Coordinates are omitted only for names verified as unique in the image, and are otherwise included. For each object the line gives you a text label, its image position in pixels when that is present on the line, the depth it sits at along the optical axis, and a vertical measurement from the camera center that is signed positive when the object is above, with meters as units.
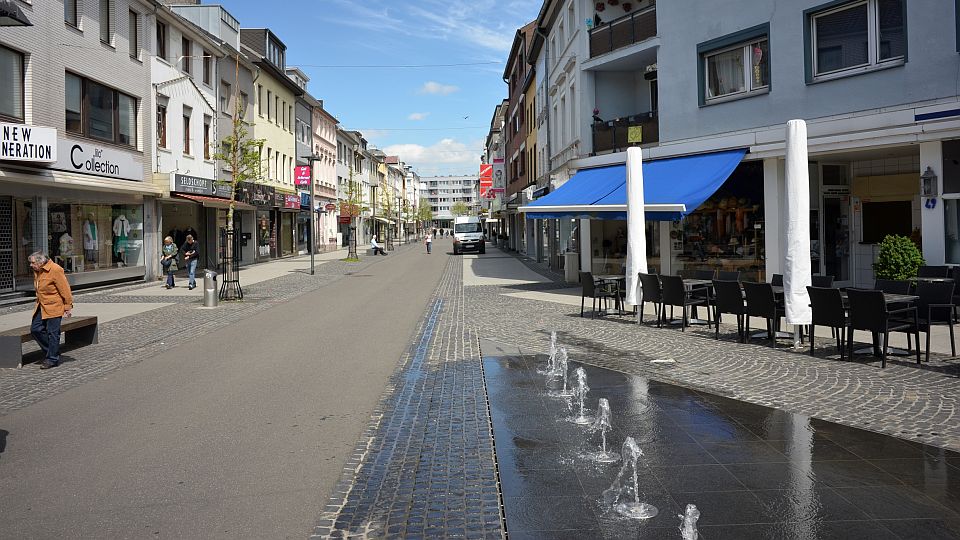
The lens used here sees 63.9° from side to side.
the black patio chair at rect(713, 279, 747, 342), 11.38 -0.66
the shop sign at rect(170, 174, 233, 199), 26.41 +2.93
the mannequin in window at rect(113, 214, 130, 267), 23.92 +0.92
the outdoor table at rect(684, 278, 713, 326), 13.71 -0.50
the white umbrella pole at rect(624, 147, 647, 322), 14.08 +0.58
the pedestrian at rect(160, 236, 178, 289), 25.25 +0.41
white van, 51.72 +1.68
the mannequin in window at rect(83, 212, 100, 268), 22.22 +0.78
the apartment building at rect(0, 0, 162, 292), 18.28 +3.27
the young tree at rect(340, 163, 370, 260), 42.74 +3.68
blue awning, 15.95 +1.54
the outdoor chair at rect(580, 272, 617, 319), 15.18 -0.64
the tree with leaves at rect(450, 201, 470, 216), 172.38 +11.72
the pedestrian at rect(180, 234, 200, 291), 23.89 +0.25
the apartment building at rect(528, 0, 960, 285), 13.71 +2.88
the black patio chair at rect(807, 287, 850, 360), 9.78 -0.71
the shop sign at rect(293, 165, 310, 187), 41.56 +4.80
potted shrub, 13.10 -0.11
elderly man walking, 10.16 -0.48
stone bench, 10.23 -1.02
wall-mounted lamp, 13.44 +1.19
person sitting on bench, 50.25 +0.95
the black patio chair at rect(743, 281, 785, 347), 10.90 -0.70
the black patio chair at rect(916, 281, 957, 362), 10.33 -0.67
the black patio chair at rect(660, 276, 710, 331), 12.88 -0.65
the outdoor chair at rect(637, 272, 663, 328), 13.48 -0.59
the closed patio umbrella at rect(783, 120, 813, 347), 10.52 +0.12
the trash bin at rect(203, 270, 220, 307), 18.42 -0.61
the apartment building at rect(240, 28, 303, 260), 39.06 +6.64
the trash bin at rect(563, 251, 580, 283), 25.03 -0.29
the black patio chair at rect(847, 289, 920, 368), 9.10 -0.77
